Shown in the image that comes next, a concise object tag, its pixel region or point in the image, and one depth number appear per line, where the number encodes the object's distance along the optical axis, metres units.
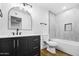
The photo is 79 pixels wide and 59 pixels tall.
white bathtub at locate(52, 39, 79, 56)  1.00
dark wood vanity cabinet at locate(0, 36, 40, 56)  1.00
